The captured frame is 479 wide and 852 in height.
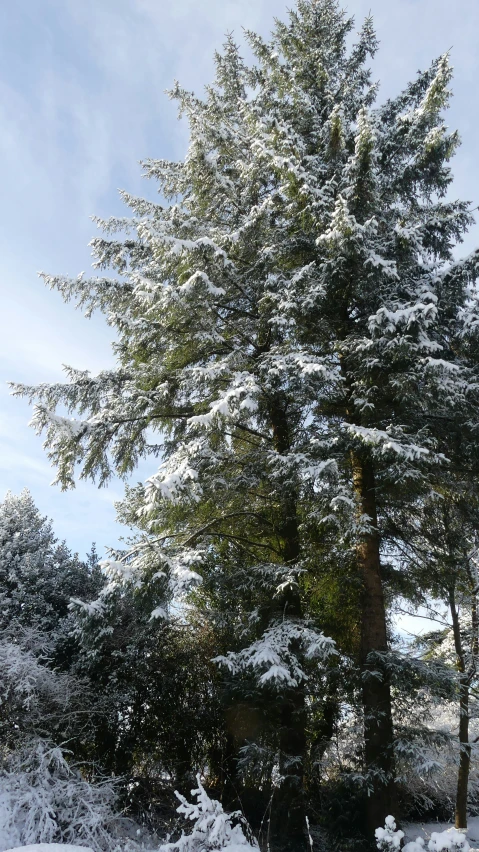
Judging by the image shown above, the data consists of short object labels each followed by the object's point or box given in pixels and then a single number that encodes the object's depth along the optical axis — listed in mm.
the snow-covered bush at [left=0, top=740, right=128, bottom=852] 5562
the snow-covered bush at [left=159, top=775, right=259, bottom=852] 4422
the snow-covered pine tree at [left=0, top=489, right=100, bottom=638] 10070
